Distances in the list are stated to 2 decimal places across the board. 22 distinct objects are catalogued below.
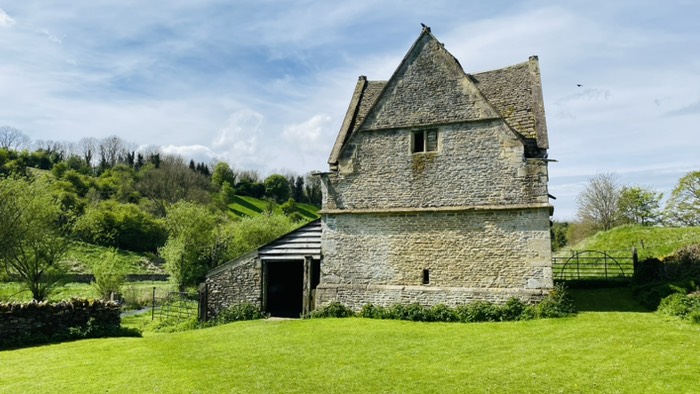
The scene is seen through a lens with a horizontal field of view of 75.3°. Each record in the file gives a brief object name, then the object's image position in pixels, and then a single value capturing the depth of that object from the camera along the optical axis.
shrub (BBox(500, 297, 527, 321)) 14.77
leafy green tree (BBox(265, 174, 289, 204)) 84.75
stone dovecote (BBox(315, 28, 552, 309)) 15.66
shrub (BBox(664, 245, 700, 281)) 16.87
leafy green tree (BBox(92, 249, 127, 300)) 29.31
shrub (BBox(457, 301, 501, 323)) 15.00
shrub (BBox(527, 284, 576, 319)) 14.36
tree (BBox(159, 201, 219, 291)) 35.50
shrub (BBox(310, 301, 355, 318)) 17.30
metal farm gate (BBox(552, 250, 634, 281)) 21.27
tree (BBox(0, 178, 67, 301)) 26.08
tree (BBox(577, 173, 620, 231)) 46.16
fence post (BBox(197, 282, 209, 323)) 18.86
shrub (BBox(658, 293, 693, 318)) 13.52
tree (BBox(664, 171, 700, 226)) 39.19
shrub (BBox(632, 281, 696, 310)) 15.03
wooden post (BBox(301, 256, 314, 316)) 18.20
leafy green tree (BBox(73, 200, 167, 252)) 48.66
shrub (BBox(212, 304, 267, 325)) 18.38
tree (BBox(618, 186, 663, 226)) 44.16
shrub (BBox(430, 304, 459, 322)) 15.49
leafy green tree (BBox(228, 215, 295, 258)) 38.41
